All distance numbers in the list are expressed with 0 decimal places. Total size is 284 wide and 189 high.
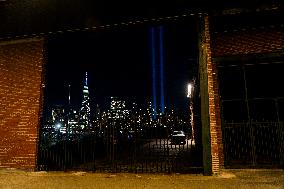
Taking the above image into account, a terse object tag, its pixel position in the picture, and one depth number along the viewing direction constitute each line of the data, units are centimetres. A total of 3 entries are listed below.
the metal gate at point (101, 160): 894
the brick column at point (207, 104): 780
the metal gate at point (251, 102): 905
